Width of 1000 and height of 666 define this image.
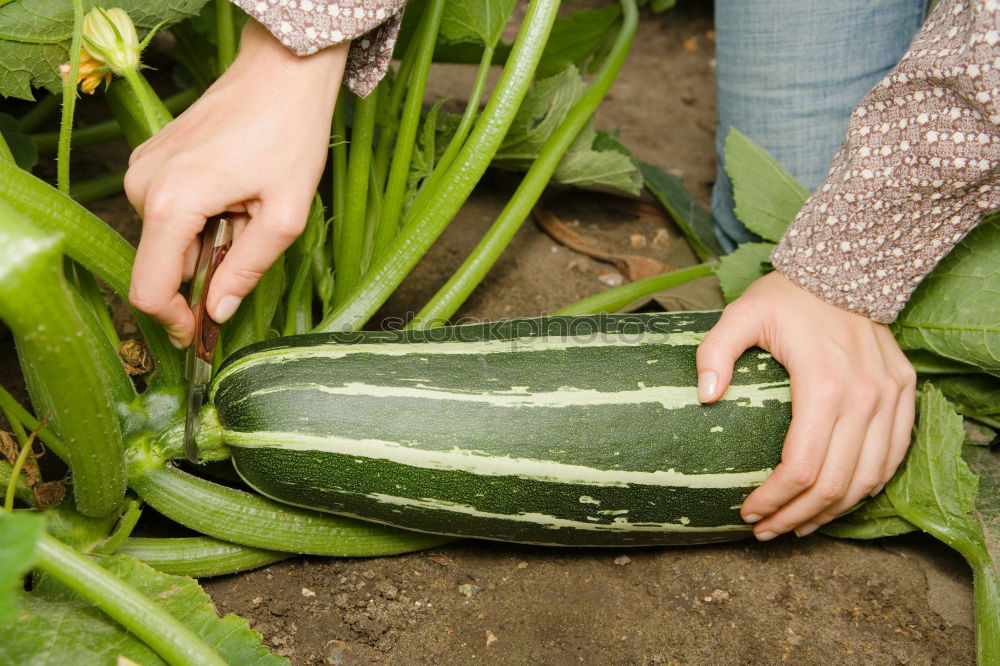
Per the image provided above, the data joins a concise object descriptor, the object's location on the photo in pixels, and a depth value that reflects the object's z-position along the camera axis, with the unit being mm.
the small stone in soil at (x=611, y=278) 1243
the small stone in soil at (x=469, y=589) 1001
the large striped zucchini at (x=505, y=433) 953
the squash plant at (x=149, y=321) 850
